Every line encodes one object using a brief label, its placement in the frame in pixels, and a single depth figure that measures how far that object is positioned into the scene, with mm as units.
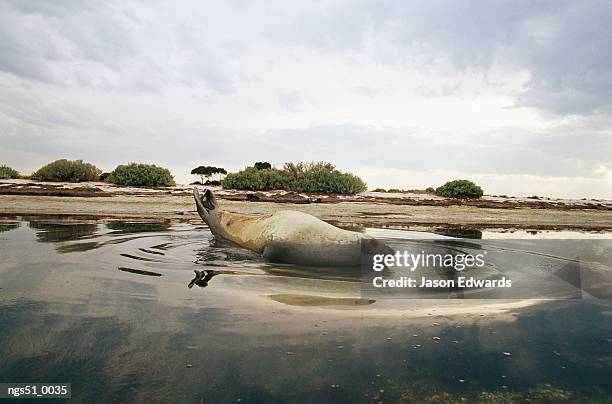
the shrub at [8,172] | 27480
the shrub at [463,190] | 24781
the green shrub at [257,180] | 24828
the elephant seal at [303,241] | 5309
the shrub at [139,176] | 24484
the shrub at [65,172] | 24625
